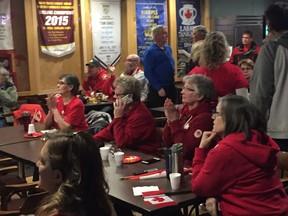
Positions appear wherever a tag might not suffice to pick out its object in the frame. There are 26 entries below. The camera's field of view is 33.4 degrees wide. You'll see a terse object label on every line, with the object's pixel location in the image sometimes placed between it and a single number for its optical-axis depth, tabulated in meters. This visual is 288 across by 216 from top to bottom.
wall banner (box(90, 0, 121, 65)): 7.52
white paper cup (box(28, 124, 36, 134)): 4.19
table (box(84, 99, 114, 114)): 6.26
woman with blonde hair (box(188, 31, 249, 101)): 4.08
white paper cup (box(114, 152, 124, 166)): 3.00
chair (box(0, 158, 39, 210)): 3.06
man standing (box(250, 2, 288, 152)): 2.95
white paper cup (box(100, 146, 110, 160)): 3.16
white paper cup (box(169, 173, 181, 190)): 2.51
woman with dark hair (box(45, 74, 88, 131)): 4.30
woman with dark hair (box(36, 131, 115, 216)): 1.63
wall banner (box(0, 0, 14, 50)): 6.75
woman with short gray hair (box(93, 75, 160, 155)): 3.61
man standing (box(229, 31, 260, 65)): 7.12
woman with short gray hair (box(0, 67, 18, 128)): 6.09
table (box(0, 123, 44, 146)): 4.02
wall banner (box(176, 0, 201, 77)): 8.48
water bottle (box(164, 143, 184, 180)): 2.63
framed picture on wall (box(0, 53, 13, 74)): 6.77
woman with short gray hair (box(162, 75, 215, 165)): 3.17
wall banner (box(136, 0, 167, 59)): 7.98
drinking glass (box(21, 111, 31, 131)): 4.42
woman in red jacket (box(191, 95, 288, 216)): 2.31
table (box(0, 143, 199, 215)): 2.32
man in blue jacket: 6.26
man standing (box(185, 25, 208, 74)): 5.52
